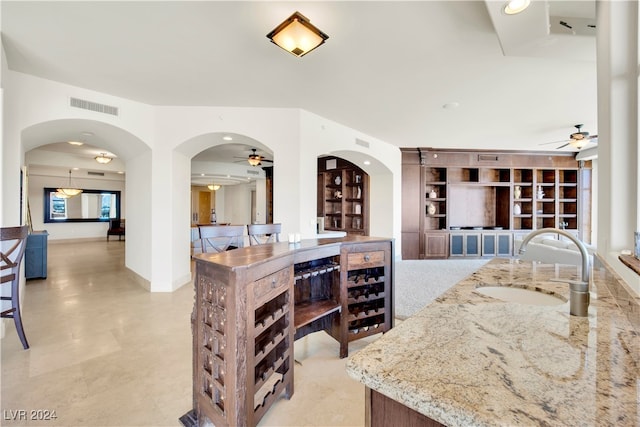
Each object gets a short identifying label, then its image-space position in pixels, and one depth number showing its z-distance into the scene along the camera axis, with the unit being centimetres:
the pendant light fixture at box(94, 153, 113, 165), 733
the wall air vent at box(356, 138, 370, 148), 564
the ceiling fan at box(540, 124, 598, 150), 493
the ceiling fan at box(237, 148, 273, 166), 691
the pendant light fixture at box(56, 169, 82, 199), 948
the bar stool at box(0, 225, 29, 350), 248
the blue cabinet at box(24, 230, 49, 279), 500
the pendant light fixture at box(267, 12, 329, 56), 217
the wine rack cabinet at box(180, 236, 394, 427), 155
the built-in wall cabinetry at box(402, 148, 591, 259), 732
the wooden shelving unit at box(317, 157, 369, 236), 759
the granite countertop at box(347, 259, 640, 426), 60
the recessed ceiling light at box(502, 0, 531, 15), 182
